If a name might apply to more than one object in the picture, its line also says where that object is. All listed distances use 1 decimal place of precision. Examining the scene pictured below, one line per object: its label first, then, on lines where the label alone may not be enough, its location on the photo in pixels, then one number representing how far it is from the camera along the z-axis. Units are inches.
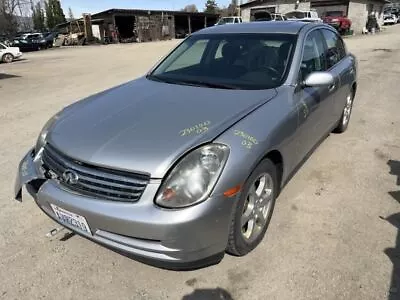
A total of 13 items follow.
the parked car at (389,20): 2123.4
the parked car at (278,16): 1085.3
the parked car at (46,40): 1387.8
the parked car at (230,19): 1180.7
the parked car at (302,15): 1133.1
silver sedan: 82.8
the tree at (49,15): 2122.2
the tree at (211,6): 2618.1
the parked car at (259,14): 1487.1
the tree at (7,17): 1771.8
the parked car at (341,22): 1222.3
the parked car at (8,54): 854.0
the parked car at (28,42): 1342.3
